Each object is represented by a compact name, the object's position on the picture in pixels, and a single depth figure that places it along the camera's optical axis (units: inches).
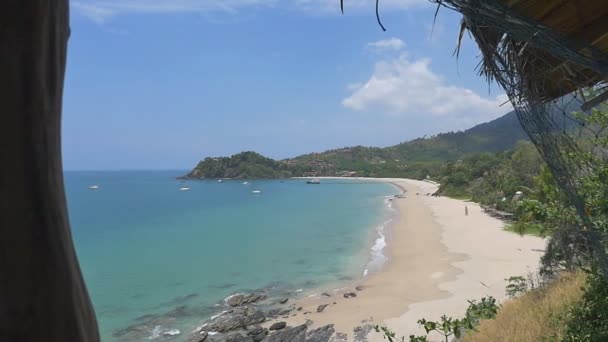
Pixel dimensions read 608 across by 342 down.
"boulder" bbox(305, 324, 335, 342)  384.5
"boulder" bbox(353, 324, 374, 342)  379.6
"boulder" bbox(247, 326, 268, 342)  397.9
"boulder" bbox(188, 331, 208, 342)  406.6
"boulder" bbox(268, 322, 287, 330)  422.7
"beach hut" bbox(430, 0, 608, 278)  58.3
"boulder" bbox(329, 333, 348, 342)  384.5
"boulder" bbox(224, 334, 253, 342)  395.9
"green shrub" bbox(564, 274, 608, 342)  149.1
